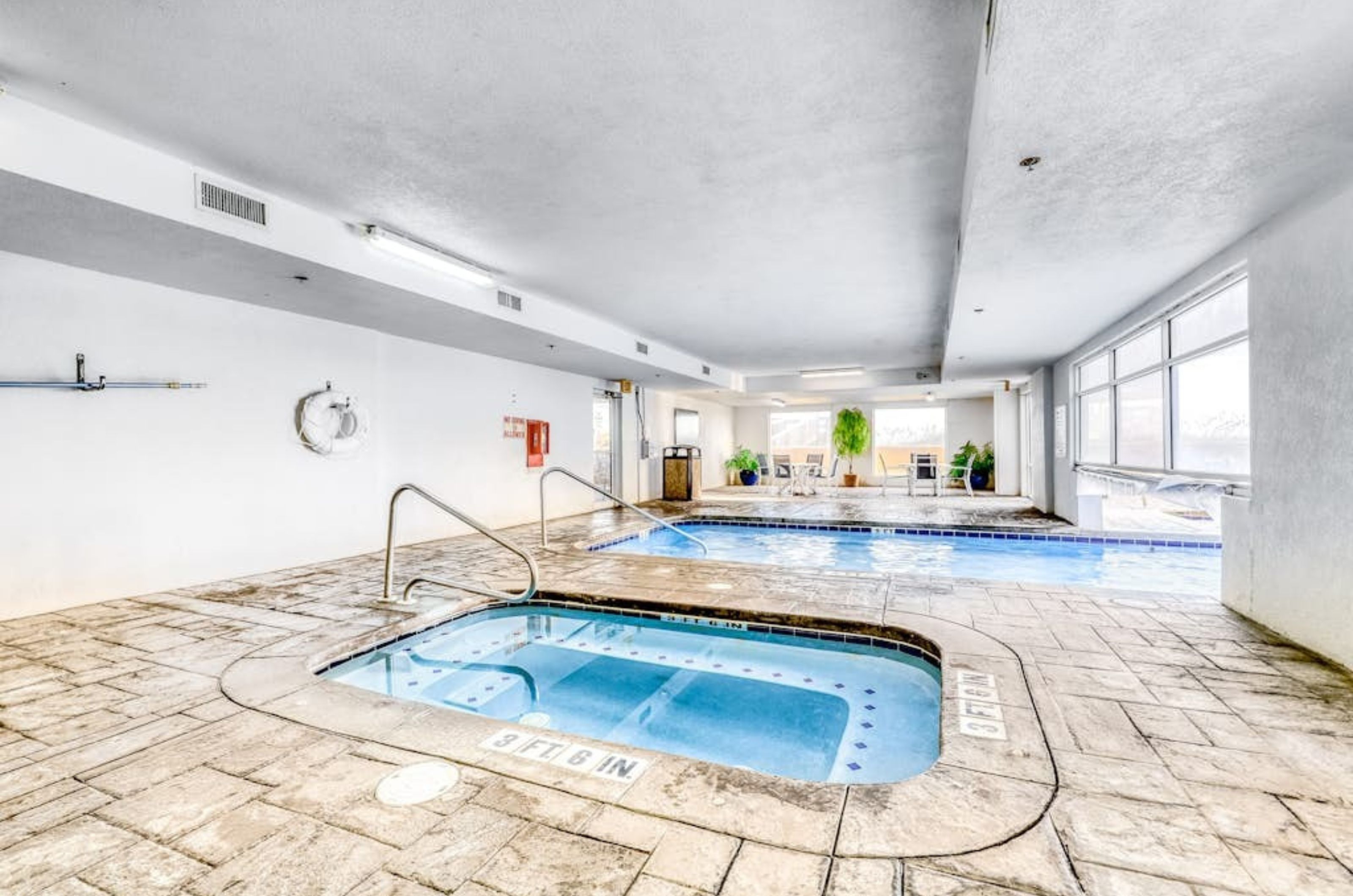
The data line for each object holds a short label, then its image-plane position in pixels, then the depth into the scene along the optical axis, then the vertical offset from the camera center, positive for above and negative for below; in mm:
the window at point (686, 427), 13289 +573
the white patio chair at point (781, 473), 13719 -471
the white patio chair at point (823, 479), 13453 -682
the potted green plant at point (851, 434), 14984 +470
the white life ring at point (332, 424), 5277 +264
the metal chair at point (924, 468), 13133 -351
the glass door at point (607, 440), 10492 +230
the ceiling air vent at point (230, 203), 3240 +1380
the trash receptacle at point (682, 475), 11195 -424
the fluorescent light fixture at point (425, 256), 4012 +1421
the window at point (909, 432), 16094 +573
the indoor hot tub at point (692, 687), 2672 -1257
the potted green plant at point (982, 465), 13047 -275
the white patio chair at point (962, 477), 12922 -547
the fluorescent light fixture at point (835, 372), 11359 +1544
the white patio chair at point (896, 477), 12102 -600
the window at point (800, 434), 17219 +544
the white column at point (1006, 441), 11641 +229
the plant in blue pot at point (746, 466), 15680 -339
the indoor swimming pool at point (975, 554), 5379 -1093
